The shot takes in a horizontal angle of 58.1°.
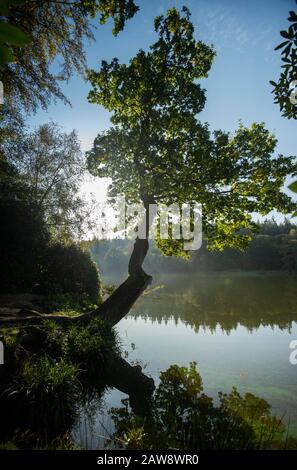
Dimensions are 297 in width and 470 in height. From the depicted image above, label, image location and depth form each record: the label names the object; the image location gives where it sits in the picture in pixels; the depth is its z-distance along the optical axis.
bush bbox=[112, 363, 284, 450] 5.04
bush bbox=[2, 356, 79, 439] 5.50
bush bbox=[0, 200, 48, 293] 16.80
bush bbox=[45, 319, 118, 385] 8.33
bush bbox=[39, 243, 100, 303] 18.17
